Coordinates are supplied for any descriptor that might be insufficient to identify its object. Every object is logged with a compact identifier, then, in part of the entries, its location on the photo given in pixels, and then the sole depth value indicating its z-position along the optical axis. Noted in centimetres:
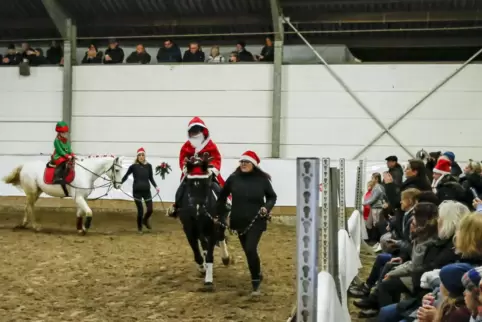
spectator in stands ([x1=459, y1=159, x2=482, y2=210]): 698
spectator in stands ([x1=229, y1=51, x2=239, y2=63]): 1538
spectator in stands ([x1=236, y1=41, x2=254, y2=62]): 1549
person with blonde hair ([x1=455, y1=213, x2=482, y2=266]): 337
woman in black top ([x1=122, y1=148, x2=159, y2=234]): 1114
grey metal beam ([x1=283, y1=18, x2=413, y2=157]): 1446
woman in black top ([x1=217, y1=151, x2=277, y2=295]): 618
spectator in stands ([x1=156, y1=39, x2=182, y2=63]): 1589
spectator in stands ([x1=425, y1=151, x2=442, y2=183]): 966
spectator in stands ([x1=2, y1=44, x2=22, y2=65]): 1656
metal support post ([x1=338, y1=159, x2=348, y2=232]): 673
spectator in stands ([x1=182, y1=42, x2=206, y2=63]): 1570
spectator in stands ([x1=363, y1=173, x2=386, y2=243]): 972
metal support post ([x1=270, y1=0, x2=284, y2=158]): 1487
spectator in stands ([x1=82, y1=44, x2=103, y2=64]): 1619
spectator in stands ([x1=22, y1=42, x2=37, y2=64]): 1636
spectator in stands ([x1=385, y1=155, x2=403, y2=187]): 949
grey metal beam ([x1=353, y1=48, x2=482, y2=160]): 1420
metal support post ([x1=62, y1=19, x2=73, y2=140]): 1587
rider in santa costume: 688
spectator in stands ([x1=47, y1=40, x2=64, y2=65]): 1662
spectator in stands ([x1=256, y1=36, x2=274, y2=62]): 1524
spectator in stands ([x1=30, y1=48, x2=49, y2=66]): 1631
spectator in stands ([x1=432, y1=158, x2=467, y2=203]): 655
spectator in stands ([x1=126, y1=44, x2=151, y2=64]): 1611
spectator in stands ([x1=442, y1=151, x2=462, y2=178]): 855
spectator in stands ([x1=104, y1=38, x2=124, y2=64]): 1597
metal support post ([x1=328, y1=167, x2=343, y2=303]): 450
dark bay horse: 663
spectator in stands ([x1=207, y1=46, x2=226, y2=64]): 1553
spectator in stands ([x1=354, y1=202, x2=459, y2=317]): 425
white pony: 1091
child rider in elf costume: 1075
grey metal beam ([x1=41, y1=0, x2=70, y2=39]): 1569
